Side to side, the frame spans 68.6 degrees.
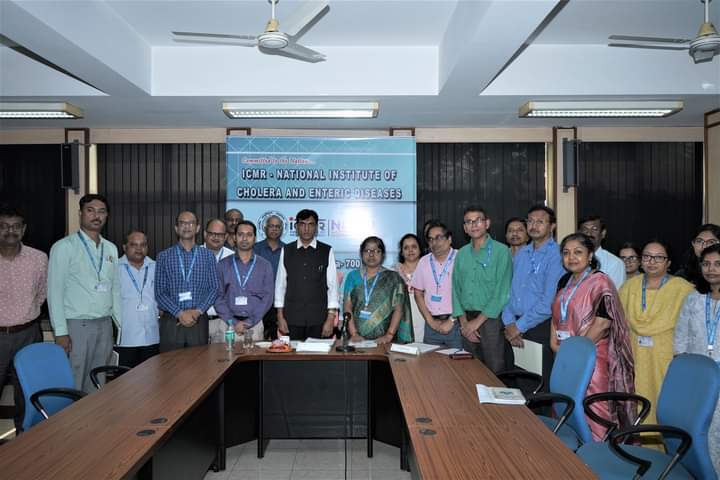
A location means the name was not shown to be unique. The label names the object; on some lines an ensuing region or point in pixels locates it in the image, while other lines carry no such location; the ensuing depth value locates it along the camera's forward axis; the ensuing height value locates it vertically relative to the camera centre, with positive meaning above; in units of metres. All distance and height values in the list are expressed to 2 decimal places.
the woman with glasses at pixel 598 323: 3.13 -0.51
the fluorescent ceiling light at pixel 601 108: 5.07 +1.29
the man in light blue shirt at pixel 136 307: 4.22 -0.52
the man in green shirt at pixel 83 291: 3.81 -0.36
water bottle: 3.74 -0.68
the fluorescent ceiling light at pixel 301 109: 5.03 +1.29
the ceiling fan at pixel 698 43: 3.24 +1.29
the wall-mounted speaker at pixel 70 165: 6.13 +0.90
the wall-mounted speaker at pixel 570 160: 6.10 +0.94
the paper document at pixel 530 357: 4.51 -1.05
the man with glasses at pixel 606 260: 4.63 -0.17
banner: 5.79 +0.65
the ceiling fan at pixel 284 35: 3.13 +1.29
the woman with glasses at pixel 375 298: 4.19 -0.45
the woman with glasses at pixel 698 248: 3.20 -0.05
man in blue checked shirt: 4.05 -0.37
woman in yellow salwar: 3.47 -0.50
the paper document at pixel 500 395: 2.56 -0.77
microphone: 3.73 -0.74
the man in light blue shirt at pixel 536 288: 3.95 -0.36
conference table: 1.90 -0.79
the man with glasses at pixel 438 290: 4.29 -0.41
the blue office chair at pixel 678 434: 2.28 -0.85
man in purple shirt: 4.29 -0.36
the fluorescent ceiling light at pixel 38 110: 5.12 +1.31
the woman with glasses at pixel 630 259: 4.77 -0.16
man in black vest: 4.43 -0.38
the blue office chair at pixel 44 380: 2.78 -0.76
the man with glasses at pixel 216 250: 4.62 -0.07
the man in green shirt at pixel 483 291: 4.07 -0.39
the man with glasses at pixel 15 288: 3.77 -0.33
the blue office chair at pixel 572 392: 2.78 -0.82
